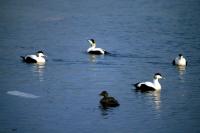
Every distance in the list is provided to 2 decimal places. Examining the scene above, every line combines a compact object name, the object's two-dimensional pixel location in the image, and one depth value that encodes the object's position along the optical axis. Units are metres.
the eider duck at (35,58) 42.19
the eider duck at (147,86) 35.31
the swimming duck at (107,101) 31.70
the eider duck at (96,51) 45.88
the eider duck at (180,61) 41.75
